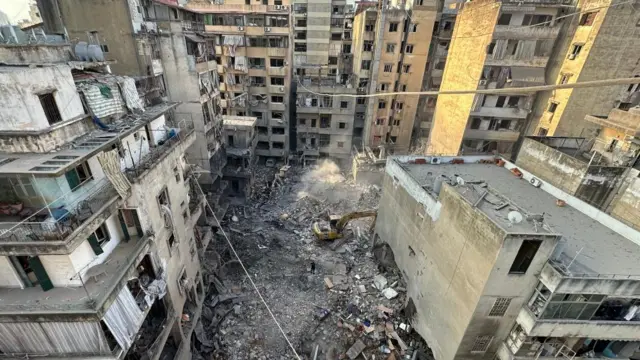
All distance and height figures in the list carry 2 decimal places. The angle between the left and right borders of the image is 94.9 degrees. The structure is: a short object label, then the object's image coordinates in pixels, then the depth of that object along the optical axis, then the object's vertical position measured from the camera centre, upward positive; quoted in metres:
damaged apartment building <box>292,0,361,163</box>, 39.12 -4.48
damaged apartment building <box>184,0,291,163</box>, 35.91 -2.18
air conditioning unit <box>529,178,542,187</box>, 20.57 -8.17
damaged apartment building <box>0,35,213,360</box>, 10.14 -6.27
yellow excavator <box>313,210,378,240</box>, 27.23 -15.78
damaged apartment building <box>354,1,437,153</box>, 34.44 -1.82
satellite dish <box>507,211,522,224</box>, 13.53 -6.86
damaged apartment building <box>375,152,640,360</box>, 13.36 -9.79
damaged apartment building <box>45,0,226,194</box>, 19.82 -1.09
